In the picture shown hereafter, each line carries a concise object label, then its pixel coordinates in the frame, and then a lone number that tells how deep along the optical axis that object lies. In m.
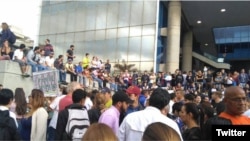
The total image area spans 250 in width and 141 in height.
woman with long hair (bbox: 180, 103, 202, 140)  4.26
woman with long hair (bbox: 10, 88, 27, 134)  5.28
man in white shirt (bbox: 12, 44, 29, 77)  13.52
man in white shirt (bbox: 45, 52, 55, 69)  14.98
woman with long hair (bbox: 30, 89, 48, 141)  4.71
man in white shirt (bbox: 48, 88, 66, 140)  5.32
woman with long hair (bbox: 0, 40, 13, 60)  13.40
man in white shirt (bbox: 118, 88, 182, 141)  3.71
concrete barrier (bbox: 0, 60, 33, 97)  13.56
